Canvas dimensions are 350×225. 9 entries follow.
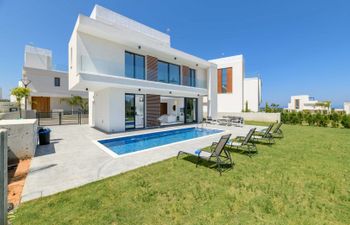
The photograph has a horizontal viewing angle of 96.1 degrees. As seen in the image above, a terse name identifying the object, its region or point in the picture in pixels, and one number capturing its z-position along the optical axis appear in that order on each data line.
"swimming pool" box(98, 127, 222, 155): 8.39
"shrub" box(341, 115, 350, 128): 16.73
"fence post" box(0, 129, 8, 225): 2.43
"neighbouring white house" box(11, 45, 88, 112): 26.89
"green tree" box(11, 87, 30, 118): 19.08
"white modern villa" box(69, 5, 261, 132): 10.74
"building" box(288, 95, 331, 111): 65.34
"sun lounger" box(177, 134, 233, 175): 5.39
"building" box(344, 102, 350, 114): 40.19
